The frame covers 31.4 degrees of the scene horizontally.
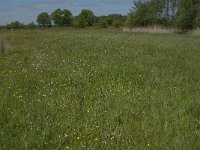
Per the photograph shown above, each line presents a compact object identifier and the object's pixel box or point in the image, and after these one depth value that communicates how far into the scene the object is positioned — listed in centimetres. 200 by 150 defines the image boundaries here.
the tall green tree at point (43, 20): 13238
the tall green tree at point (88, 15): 11755
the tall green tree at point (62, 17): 12112
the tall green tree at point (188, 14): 4712
